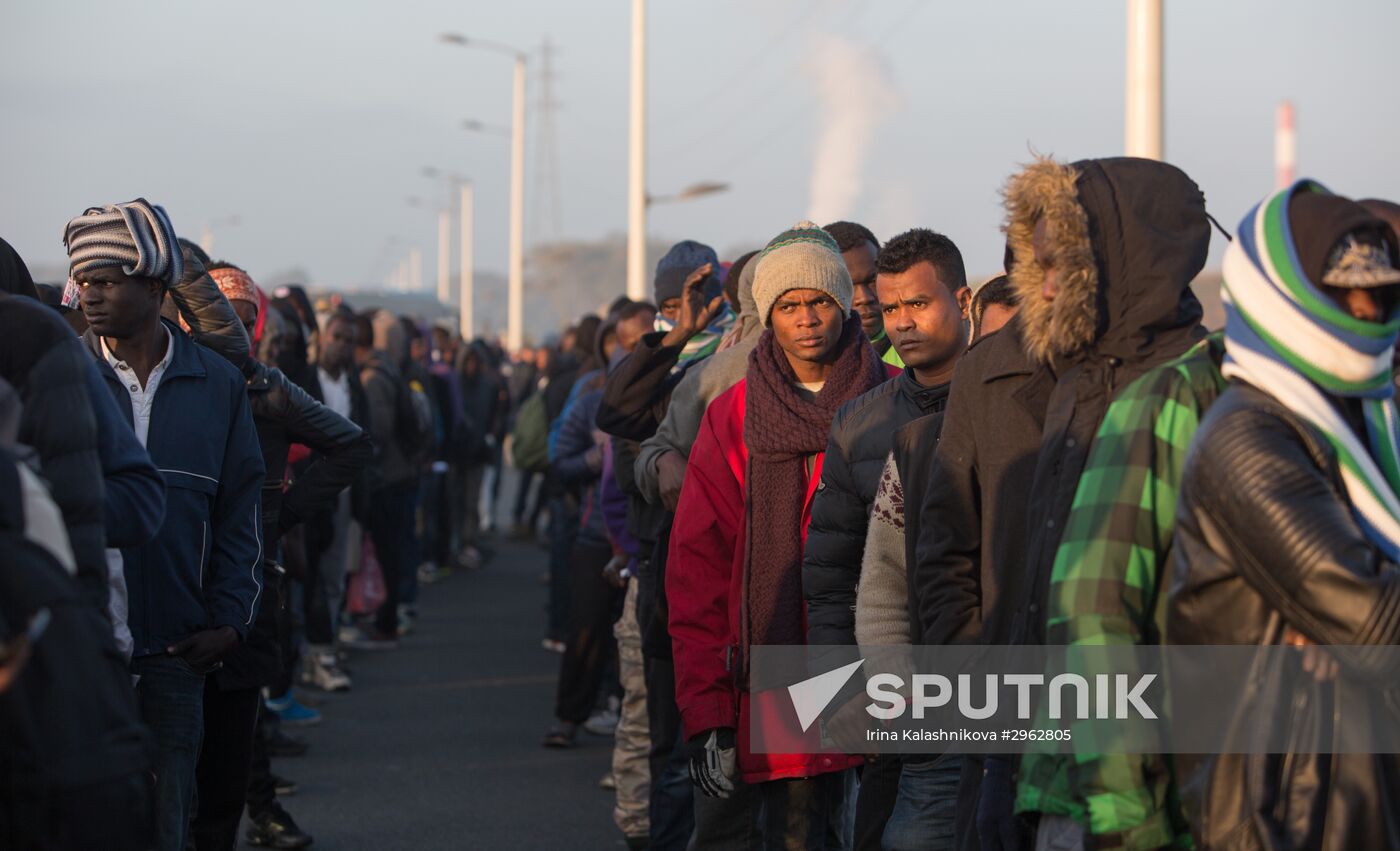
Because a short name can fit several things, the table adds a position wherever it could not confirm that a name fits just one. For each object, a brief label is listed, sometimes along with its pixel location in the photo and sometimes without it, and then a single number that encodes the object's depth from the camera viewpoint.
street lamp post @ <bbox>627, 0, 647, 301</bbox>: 21.33
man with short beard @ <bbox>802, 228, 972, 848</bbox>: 4.62
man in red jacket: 4.97
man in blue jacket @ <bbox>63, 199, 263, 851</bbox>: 4.73
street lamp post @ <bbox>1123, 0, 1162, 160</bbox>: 8.77
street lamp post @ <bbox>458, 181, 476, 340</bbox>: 55.62
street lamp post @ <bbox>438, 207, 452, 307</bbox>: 78.44
